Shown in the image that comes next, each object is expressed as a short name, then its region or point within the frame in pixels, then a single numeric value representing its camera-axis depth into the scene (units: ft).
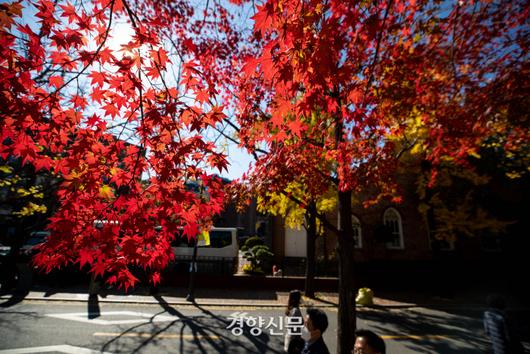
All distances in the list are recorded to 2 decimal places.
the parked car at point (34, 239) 51.91
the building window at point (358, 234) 58.80
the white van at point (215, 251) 45.91
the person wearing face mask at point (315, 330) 10.09
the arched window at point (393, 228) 58.75
